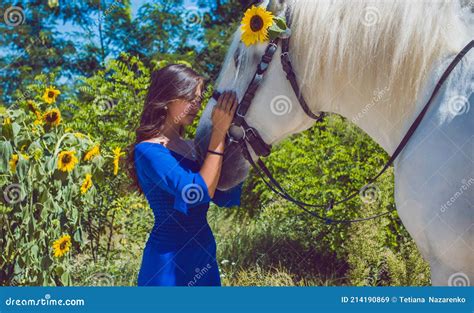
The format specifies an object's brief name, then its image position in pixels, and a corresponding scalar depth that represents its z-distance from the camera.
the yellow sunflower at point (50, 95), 3.99
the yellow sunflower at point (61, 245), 3.69
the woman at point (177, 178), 2.21
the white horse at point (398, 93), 1.83
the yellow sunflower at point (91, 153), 3.87
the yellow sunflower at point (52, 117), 3.88
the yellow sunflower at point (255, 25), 2.15
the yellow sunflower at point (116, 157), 3.96
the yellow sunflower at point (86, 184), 3.75
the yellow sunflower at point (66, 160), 3.64
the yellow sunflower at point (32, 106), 4.03
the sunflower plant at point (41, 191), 3.65
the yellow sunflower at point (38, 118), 3.96
